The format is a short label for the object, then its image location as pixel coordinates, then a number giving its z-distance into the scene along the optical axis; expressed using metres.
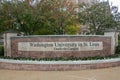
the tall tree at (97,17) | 26.22
